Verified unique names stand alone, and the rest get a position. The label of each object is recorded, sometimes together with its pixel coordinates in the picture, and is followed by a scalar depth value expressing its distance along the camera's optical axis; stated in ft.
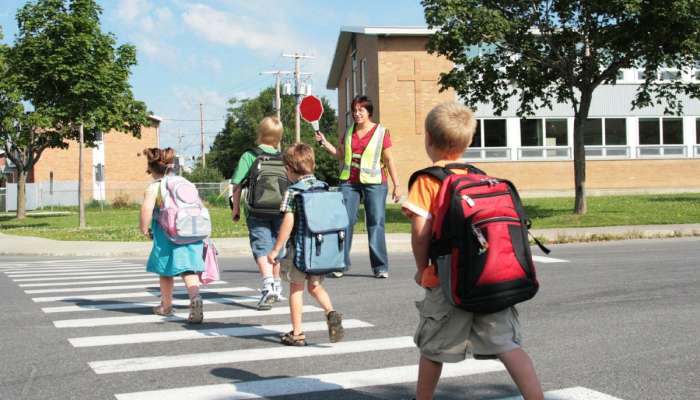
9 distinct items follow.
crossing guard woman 30.81
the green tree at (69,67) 77.87
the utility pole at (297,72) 173.91
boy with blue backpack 18.51
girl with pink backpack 23.15
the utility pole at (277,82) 166.58
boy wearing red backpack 11.45
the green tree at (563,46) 65.26
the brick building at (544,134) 122.01
